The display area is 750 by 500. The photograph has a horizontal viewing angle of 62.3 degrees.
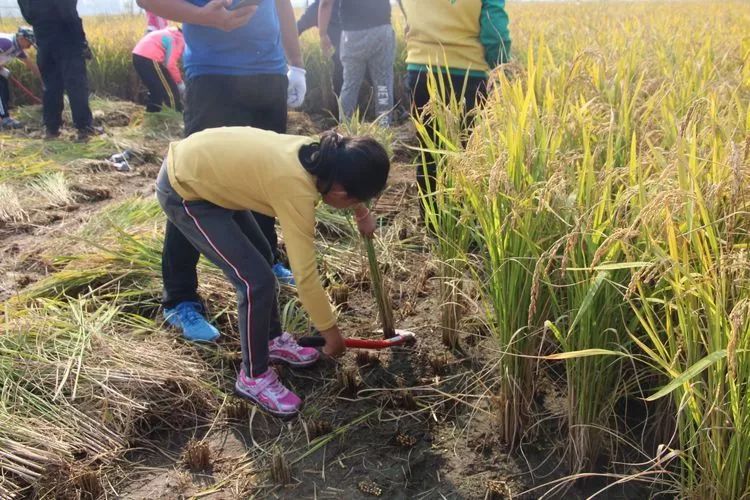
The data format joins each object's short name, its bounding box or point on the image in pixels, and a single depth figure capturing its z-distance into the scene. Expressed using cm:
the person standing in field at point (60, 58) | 505
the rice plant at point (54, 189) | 401
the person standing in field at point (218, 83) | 228
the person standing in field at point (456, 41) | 280
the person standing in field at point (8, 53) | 616
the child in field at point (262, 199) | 174
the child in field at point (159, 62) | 605
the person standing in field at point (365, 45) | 483
